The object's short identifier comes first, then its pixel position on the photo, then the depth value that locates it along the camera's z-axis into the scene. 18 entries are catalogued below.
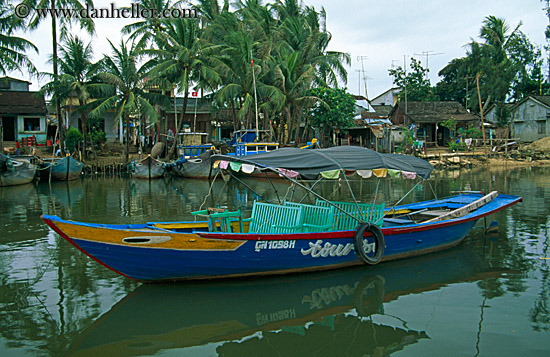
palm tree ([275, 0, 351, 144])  29.92
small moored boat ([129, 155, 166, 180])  29.16
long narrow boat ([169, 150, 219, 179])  28.53
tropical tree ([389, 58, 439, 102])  48.50
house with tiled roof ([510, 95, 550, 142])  38.34
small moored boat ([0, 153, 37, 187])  24.45
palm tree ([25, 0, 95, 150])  26.95
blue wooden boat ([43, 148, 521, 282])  6.79
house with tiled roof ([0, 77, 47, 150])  32.82
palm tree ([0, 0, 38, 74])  24.30
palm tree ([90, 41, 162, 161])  29.77
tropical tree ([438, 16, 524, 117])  39.50
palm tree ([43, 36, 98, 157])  29.65
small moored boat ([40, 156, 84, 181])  26.52
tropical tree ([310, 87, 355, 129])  35.06
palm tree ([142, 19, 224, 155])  29.33
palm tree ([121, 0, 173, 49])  31.53
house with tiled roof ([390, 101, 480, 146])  39.97
